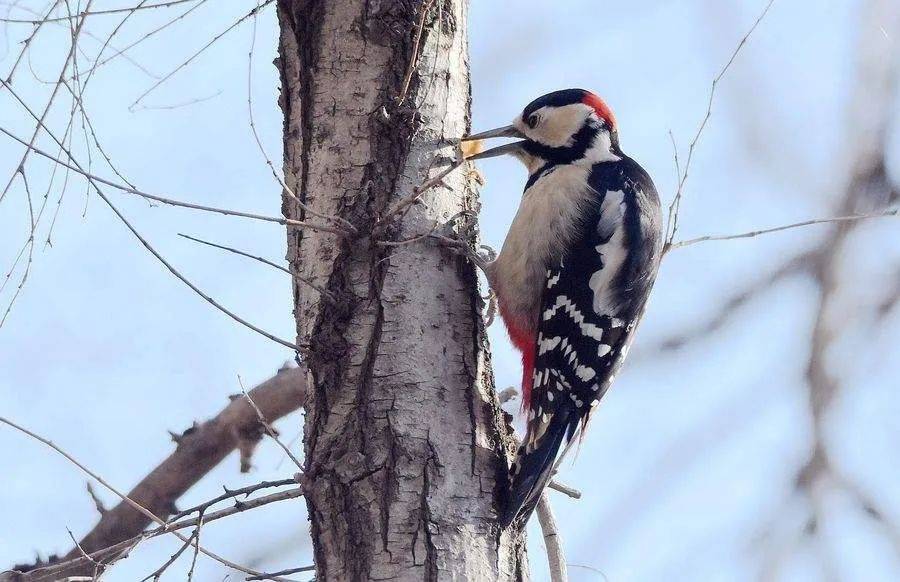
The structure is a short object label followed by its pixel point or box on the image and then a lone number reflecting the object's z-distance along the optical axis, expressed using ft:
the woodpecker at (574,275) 20.94
